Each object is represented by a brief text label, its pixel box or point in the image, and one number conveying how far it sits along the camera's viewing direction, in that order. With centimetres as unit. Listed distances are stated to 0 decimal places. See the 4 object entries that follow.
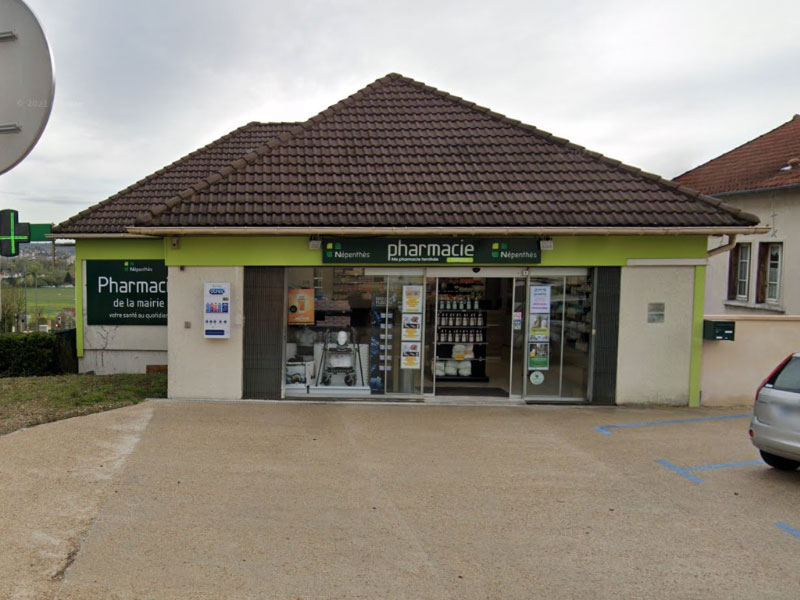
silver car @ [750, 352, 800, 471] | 721
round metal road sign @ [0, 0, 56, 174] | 253
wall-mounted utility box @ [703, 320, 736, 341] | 1154
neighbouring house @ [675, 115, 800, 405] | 1207
